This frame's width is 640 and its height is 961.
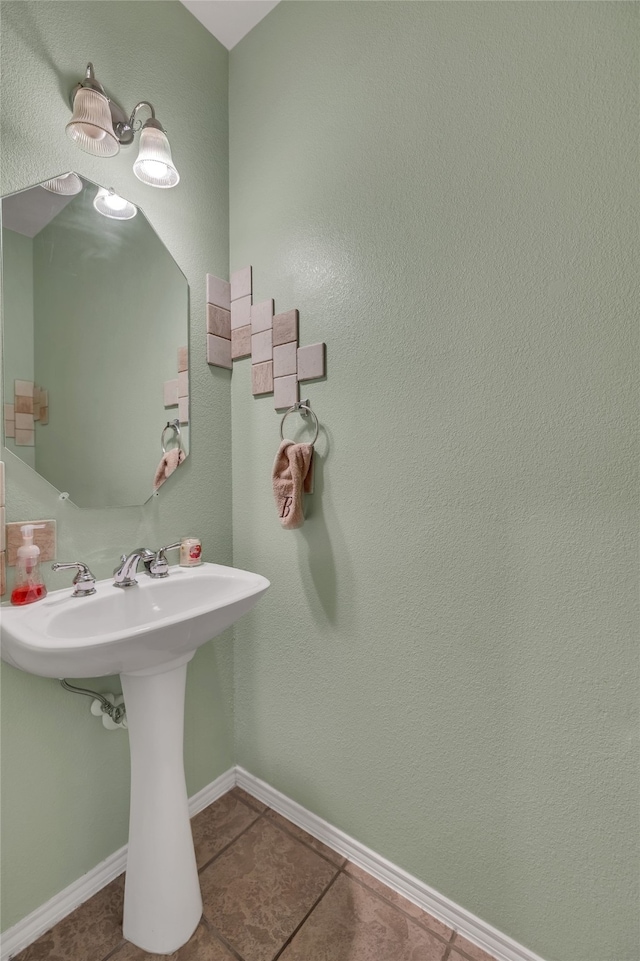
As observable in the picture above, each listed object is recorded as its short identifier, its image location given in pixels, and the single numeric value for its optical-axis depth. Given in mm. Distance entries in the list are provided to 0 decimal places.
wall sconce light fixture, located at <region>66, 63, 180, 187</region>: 1017
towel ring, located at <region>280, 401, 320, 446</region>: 1268
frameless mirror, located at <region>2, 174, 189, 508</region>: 1024
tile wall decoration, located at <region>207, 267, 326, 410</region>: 1296
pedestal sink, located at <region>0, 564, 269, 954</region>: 928
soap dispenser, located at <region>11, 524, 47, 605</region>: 971
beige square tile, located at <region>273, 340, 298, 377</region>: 1302
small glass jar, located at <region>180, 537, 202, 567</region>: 1322
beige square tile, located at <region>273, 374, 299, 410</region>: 1302
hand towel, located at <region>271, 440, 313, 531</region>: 1219
